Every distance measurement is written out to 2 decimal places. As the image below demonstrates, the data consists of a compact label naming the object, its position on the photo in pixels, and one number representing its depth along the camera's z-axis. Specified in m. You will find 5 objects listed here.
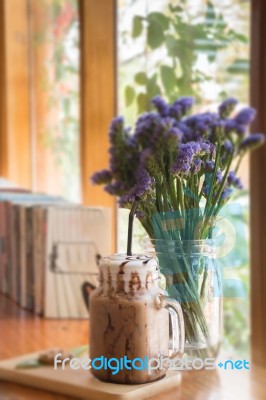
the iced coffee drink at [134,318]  0.99
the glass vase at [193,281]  0.99
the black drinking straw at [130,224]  1.01
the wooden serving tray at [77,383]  1.02
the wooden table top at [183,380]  1.04
